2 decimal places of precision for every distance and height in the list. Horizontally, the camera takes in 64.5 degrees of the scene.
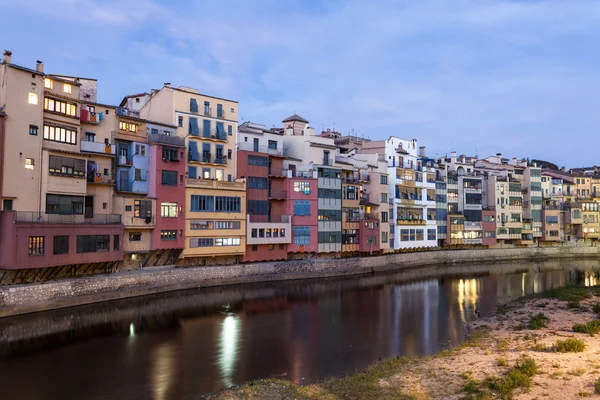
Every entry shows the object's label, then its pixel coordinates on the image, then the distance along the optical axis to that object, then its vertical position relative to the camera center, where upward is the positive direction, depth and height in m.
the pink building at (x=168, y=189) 45.94 +3.58
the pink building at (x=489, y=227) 84.56 -0.24
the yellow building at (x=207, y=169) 49.31 +6.17
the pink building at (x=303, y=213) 57.69 +1.54
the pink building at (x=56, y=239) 33.84 -1.07
